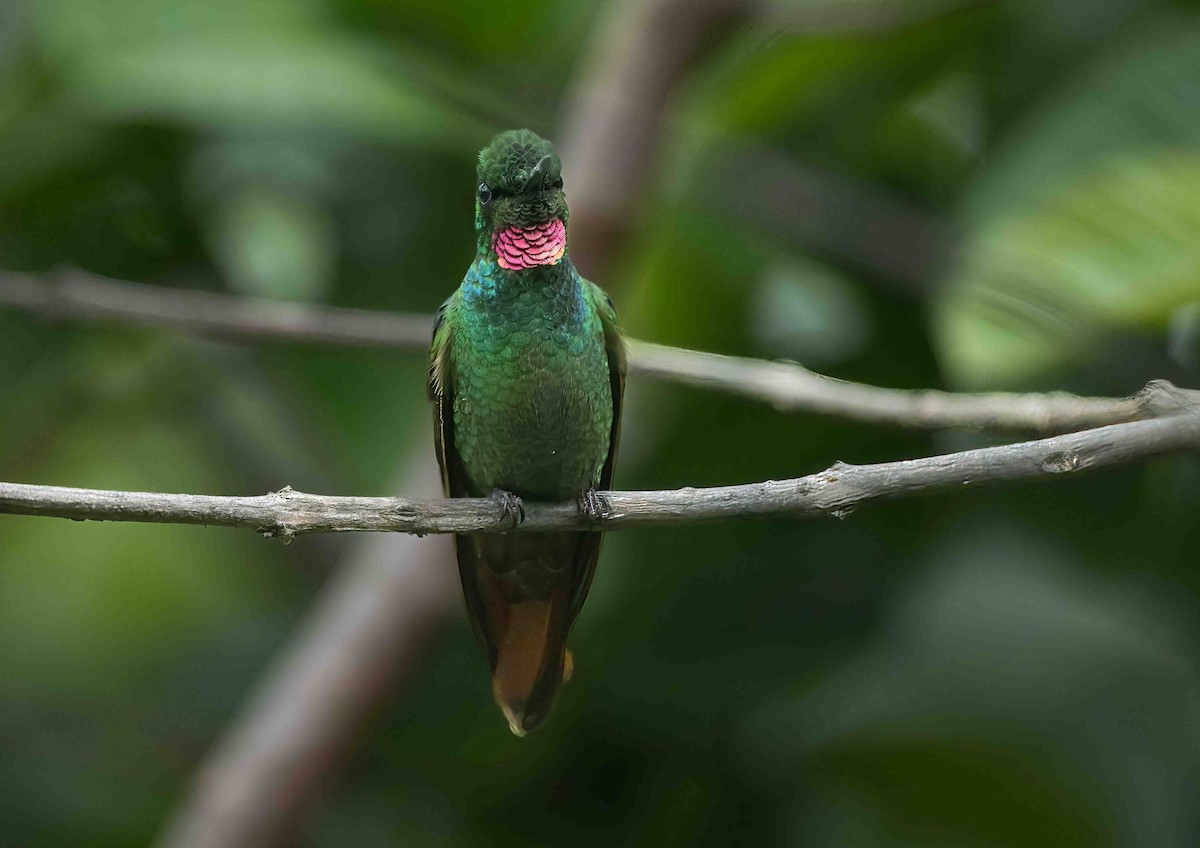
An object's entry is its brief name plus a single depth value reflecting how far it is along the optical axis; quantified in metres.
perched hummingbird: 5.32
